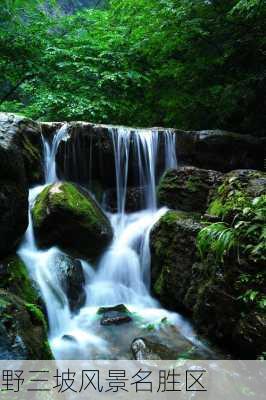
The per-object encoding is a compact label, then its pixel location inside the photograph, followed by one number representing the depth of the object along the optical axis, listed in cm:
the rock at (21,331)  328
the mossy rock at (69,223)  748
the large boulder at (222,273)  458
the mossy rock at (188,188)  798
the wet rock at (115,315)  622
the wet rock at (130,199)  953
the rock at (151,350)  512
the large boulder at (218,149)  1011
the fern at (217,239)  479
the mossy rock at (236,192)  547
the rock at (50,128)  952
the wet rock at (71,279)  660
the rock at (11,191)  584
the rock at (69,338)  566
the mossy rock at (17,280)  559
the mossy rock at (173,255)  652
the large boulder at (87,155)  948
